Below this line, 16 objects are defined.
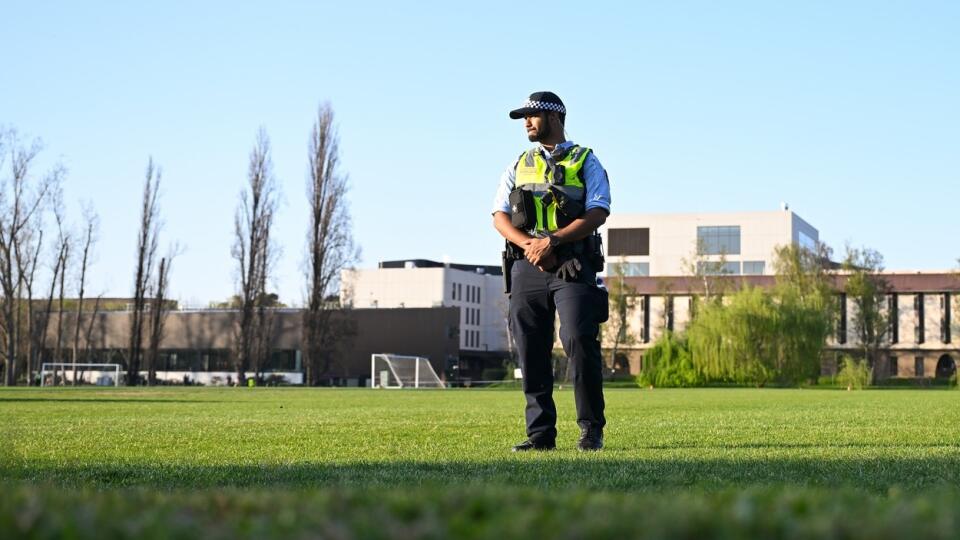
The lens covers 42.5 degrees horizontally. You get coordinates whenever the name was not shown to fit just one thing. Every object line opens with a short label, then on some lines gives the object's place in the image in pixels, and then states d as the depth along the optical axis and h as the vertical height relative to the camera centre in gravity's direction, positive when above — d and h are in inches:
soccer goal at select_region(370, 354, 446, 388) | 2456.0 +27.2
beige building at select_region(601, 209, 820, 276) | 3806.6 +489.2
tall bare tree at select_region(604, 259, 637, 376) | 3029.0 +194.3
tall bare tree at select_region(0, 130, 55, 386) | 2426.2 +210.5
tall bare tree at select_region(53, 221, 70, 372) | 2605.8 +247.0
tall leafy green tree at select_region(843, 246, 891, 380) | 3038.9 +249.2
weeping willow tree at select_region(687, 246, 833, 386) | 2103.8 +93.0
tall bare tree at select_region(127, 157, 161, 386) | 2632.9 +220.5
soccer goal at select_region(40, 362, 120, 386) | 2790.4 +5.2
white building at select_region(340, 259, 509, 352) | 4328.2 +338.6
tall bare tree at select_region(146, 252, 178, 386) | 2704.2 +154.5
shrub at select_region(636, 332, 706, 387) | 2121.1 +45.6
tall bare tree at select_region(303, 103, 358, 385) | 2699.3 +305.4
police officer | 308.3 +33.0
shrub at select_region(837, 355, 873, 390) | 1966.0 +36.4
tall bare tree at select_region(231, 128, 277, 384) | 2674.7 +251.6
